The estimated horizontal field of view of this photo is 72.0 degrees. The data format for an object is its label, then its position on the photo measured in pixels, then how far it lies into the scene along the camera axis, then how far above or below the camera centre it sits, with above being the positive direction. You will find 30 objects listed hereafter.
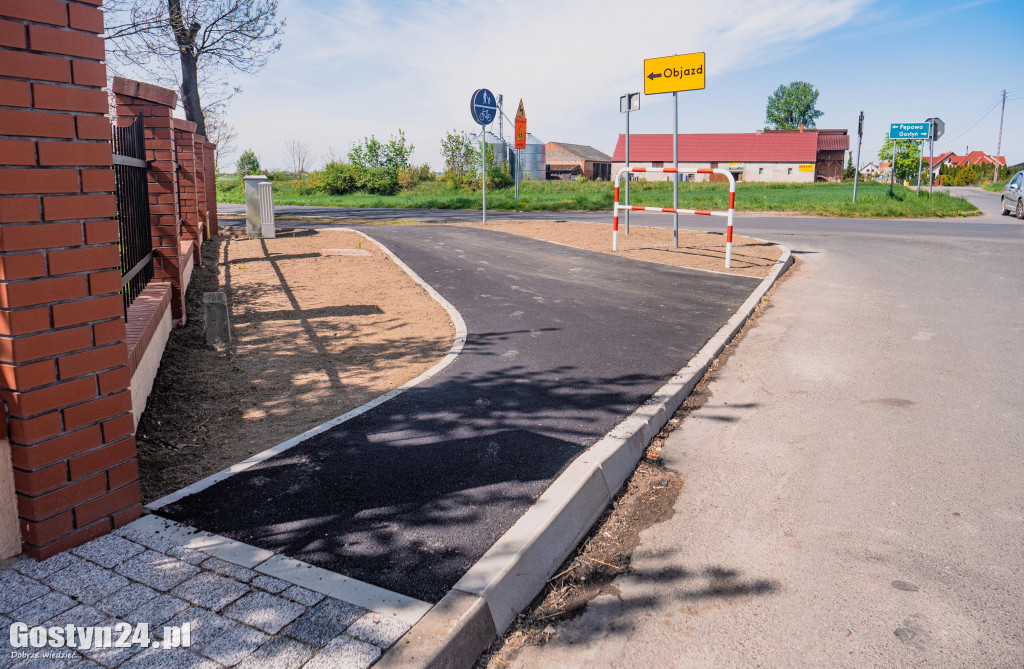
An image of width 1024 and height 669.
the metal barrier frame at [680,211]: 10.89 +0.13
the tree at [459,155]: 56.72 +4.96
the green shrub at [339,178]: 48.16 +2.55
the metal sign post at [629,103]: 14.05 +2.25
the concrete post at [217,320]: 6.71 -0.99
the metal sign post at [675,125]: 13.05 +1.71
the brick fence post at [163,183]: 7.07 +0.33
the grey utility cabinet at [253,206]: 15.85 +0.21
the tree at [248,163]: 74.06 +5.63
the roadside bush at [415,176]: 52.59 +3.06
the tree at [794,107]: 113.62 +17.95
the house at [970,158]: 137.16 +12.11
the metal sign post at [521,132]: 27.63 +3.43
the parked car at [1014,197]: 24.11 +0.77
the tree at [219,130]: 49.90 +6.82
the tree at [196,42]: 19.08 +4.82
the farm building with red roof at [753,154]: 77.69 +7.09
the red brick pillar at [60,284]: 2.81 -0.29
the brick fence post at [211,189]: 15.91 +0.61
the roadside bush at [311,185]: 49.34 +2.14
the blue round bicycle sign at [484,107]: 19.86 +3.09
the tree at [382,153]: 57.62 +5.02
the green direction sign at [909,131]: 31.73 +4.02
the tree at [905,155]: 71.62 +6.70
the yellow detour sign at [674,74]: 12.57 +2.59
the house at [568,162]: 84.38 +6.55
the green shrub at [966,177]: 90.50 +5.43
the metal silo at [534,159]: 77.12 +6.31
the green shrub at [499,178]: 48.41 +2.71
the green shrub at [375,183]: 48.81 +2.30
